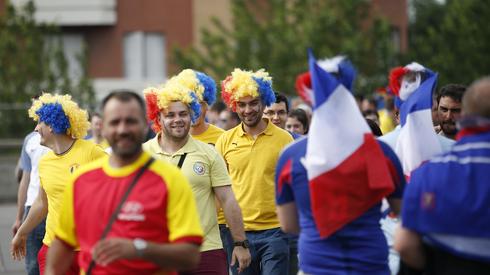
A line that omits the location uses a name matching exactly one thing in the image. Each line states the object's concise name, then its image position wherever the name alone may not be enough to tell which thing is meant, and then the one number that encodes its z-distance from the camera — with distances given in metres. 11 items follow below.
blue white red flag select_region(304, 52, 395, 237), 13.07
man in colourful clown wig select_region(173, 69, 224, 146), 22.33
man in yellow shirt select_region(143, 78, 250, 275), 18.08
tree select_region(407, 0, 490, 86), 61.44
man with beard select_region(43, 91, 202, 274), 11.70
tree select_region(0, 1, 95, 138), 60.22
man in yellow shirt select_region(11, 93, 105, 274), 18.83
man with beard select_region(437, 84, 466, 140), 18.39
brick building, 84.25
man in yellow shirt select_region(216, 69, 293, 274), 20.50
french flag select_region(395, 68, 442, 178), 15.27
